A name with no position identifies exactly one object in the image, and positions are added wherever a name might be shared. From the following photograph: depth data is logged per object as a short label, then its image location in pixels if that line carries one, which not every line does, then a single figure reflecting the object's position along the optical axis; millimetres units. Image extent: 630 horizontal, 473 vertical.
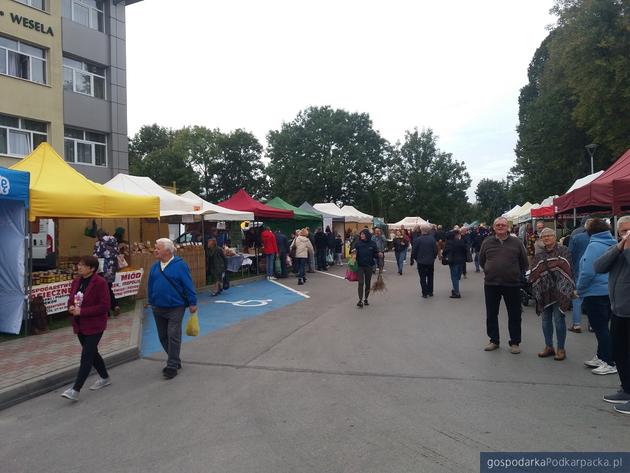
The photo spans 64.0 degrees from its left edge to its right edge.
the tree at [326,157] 52438
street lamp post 21812
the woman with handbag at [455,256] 12383
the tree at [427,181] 64000
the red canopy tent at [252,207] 18125
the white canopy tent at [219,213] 15456
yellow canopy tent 8508
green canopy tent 21466
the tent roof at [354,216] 30512
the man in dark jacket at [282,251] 18266
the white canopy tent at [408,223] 42159
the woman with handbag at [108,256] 9883
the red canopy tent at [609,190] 8133
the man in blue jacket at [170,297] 6094
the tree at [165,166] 53000
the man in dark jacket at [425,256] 12297
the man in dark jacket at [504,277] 6785
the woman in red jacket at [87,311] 5348
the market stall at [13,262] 8172
